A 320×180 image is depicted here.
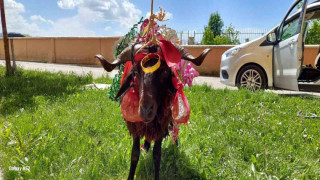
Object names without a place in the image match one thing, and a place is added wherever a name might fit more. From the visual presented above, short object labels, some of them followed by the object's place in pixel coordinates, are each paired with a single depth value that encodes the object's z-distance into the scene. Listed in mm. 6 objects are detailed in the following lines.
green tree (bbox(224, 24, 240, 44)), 21612
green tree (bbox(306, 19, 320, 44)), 16728
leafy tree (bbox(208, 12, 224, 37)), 37938
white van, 6488
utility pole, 9094
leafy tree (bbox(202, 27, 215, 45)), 23931
